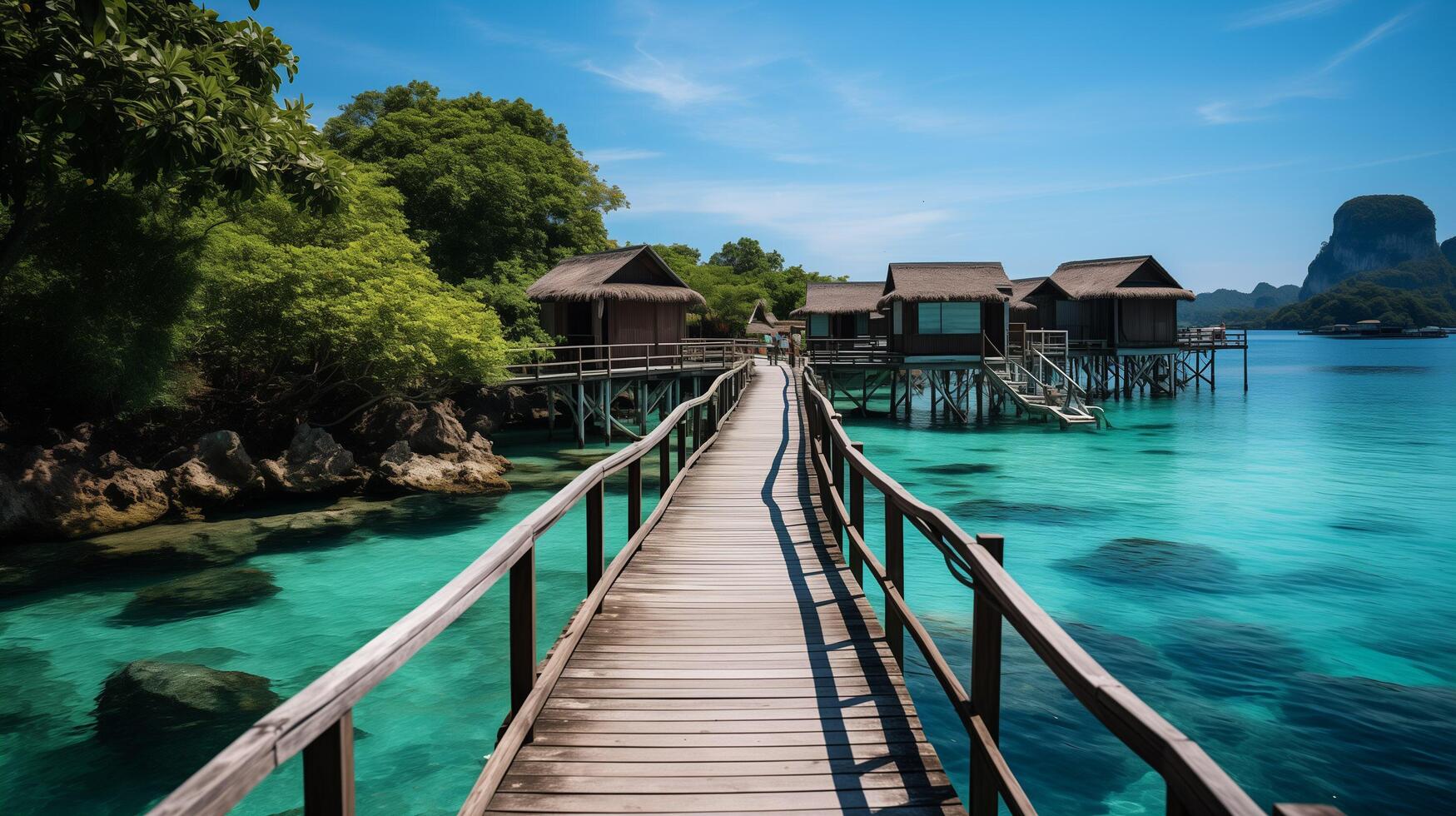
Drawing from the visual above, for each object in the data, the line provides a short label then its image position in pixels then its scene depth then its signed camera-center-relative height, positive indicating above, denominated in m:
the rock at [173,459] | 16.95 -1.59
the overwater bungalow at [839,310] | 40.66 +2.82
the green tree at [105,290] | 13.38 +1.42
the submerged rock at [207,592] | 11.40 -2.98
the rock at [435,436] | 20.47 -1.47
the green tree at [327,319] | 17.53 +1.19
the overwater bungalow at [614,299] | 27.42 +2.40
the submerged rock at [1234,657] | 8.97 -3.27
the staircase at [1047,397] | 30.16 -1.12
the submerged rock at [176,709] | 7.75 -3.24
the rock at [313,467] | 17.91 -1.92
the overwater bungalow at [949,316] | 30.59 +1.86
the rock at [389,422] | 20.77 -1.14
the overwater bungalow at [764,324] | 54.16 +3.12
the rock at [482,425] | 26.28 -1.55
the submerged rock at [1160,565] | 12.52 -3.10
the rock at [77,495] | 14.31 -2.02
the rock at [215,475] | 16.36 -1.91
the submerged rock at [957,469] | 21.72 -2.61
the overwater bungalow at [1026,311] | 41.47 +2.76
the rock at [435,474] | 18.72 -2.21
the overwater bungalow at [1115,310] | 38.97 +2.63
